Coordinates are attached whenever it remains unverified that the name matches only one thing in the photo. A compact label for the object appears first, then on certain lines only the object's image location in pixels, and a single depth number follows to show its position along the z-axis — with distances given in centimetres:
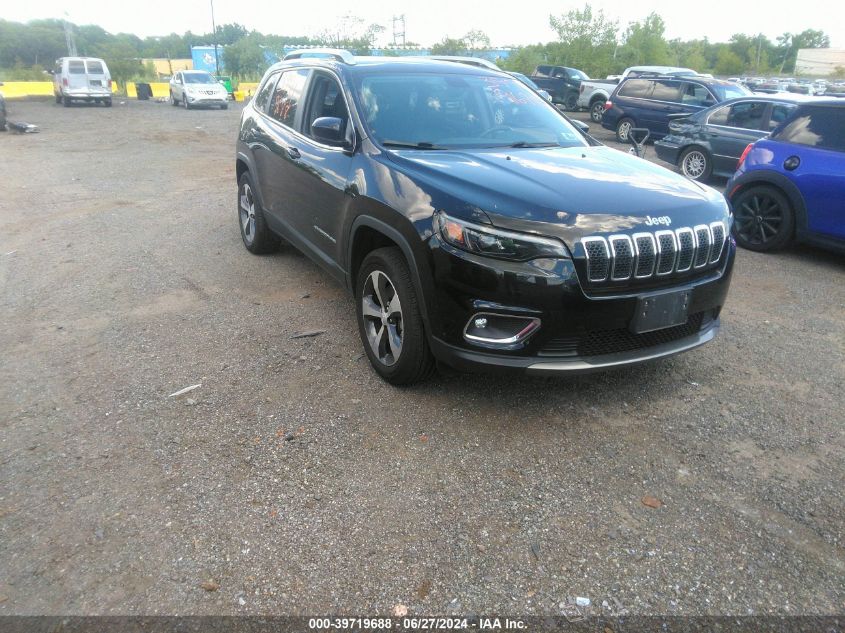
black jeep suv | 303
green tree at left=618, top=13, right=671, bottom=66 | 4549
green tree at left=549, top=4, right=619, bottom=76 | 3869
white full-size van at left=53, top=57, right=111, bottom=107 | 2797
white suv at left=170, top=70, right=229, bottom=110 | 2853
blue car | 600
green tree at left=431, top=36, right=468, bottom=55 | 4243
